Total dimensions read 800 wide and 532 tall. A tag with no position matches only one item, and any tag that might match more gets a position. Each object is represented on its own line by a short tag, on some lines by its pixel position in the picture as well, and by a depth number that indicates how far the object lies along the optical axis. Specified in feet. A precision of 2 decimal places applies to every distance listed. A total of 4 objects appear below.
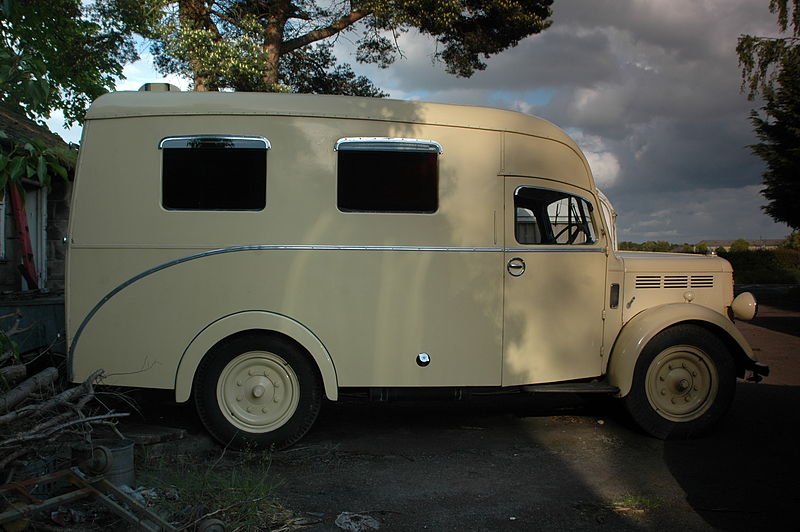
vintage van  17.12
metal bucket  12.17
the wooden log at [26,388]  13.96
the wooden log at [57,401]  11.91
